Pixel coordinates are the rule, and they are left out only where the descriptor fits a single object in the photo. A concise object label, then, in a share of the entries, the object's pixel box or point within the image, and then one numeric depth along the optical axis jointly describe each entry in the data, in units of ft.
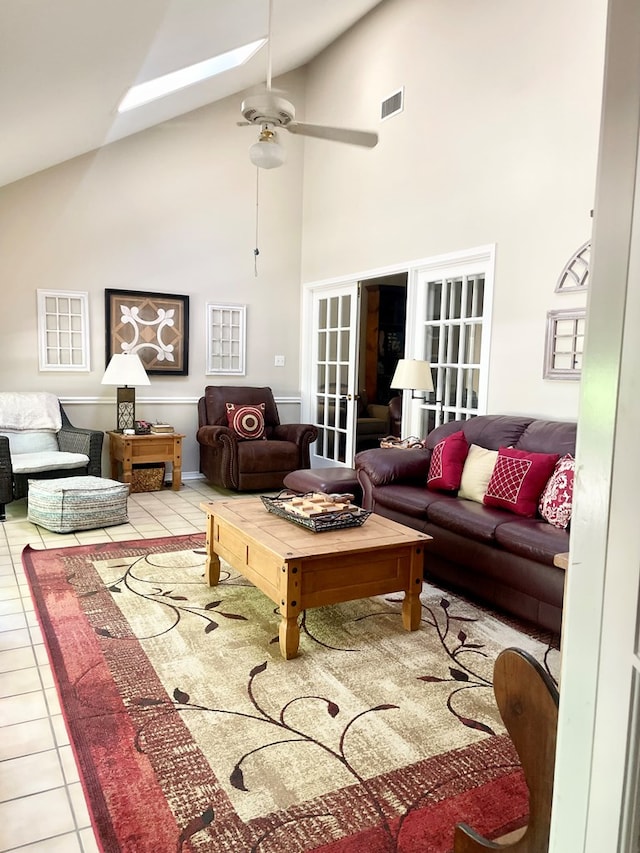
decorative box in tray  9.09
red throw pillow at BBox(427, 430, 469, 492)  11.98
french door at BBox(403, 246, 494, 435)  14.34
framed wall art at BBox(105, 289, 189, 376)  19.10
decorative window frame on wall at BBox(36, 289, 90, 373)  18.22
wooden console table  17.78
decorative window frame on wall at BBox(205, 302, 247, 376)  20.71
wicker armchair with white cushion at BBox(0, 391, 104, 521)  14.98
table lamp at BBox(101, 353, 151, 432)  17.49
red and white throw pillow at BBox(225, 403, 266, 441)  19.16
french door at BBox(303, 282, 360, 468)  19.75
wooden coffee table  7.98
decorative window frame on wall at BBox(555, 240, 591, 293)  11.62
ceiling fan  9.98
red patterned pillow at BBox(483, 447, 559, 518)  10.29
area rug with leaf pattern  5.26
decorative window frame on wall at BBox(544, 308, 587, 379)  11.84
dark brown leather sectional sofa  8.97
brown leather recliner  18.10
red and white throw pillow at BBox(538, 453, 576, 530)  9.58
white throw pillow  11.45
